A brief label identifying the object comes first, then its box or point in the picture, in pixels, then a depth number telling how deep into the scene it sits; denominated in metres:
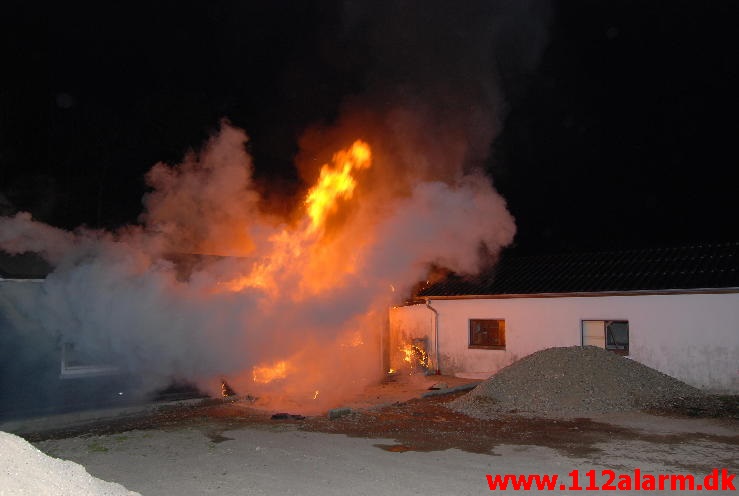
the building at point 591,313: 15.31
